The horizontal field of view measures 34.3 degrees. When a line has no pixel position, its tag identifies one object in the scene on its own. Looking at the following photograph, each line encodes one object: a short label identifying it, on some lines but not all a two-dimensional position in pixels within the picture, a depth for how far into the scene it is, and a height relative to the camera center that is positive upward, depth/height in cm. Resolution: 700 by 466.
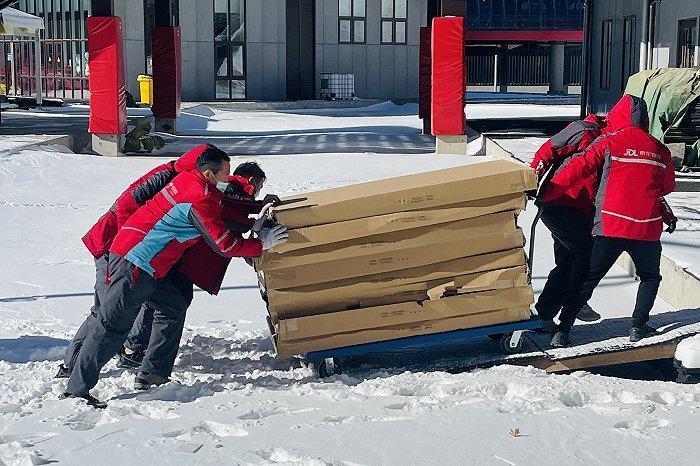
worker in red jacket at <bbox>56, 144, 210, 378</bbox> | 674 -95
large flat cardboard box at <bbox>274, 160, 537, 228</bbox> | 688 -88
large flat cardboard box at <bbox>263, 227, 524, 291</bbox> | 698 -128
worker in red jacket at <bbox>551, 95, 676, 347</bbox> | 714 -88
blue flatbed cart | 702 -180
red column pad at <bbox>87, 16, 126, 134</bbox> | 2108 -40
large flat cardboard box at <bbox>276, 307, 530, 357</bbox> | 699 -173
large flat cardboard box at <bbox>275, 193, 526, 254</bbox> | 689 -105
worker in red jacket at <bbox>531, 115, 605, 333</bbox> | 738 -105
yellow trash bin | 3969 -126
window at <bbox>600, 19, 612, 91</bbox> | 2827 -4
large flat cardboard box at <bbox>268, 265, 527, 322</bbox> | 701 -149
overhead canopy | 3014 +79
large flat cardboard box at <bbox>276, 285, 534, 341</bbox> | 699 -161
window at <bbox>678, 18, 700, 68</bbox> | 2139 +20
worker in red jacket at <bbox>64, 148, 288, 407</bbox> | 634 -109
